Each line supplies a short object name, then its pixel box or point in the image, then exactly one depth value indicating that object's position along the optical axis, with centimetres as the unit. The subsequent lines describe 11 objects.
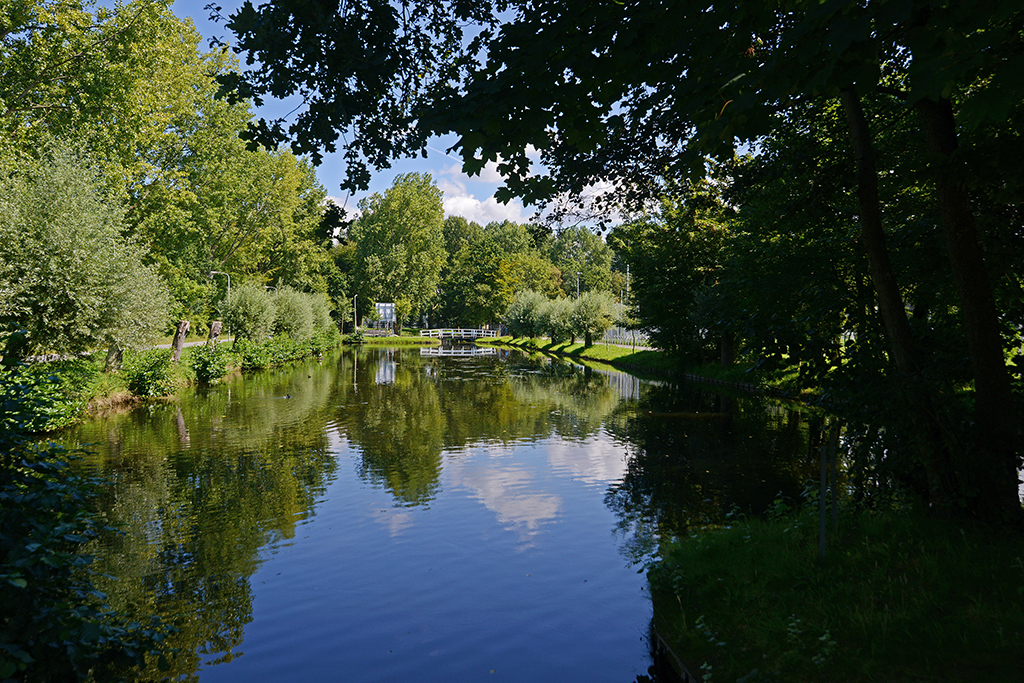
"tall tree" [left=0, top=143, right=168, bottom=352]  1816
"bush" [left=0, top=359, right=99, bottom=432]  536
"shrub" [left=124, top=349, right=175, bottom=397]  2338
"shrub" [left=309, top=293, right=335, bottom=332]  5899
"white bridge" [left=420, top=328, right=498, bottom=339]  9550
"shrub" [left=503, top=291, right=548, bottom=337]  6838
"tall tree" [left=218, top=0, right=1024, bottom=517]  372
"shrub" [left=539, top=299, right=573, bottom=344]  6114
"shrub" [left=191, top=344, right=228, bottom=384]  3053
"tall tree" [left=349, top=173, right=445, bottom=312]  8844
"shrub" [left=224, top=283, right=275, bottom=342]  4025
